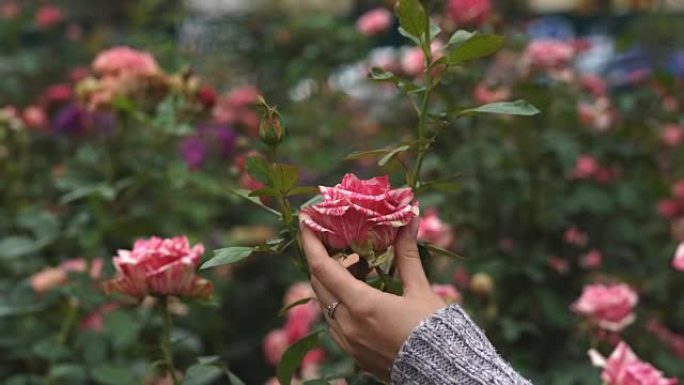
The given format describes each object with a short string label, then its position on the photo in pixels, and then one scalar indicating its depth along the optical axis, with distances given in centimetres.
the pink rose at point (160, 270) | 131
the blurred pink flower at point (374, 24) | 296
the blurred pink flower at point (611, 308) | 170
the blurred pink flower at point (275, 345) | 230
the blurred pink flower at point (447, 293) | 145
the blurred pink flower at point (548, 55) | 254
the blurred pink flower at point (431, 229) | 158
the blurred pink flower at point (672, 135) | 284
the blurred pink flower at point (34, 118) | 282
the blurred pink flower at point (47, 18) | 382
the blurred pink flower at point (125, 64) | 197
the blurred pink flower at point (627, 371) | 136
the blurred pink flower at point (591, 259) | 244
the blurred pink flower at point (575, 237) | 244
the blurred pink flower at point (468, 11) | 234
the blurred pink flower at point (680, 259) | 152
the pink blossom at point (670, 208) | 270
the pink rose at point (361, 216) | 102
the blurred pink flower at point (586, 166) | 260
